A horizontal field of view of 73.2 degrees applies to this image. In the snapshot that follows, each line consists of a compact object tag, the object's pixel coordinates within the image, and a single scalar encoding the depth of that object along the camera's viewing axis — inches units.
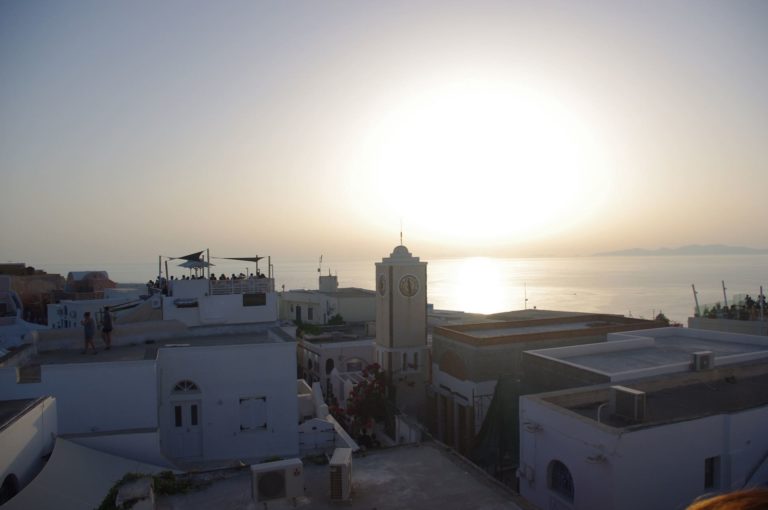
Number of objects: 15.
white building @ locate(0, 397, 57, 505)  332.5
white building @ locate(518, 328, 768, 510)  400.2
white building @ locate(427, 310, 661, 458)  778.2
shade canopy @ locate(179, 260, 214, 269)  946.7
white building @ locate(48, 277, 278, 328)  843.4
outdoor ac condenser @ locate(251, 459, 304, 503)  327.6
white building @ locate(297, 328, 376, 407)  1093.1
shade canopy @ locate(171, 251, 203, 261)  958.4
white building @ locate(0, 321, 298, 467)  511.5
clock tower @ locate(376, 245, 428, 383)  965.8
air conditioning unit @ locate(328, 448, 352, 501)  333.7
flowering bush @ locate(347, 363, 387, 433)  795.4
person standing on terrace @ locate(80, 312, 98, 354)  594.4
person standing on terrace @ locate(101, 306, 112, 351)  632.4
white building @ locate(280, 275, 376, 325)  1546.5
